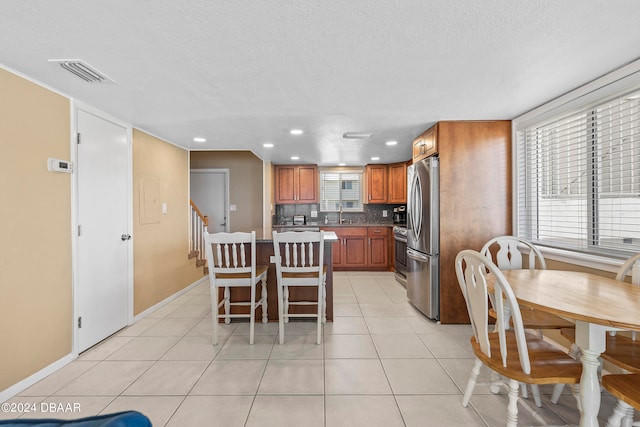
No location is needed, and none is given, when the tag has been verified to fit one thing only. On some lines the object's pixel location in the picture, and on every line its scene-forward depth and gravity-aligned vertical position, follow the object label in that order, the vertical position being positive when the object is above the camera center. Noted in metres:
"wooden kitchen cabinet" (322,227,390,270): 5.84 -0.71
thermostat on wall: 2.27 +0.40
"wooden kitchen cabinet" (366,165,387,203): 6.18 +0.70
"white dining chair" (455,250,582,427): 1.41 -0.79
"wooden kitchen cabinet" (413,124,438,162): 3.29 +0.82
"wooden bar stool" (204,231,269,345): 2.71 -0.59
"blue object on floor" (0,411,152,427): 0.68 -0.51
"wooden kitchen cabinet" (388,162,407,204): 6.02 +0.60
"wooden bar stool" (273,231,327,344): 2.71 -0.59
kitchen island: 3.31 -0.90
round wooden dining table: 1.27 -0.46
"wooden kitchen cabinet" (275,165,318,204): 6.12 +0.61
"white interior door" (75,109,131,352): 2.59 -0.15
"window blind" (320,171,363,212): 6.32 +0.46
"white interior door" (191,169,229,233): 6.07 +0.41
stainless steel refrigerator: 3.24 -0.30
